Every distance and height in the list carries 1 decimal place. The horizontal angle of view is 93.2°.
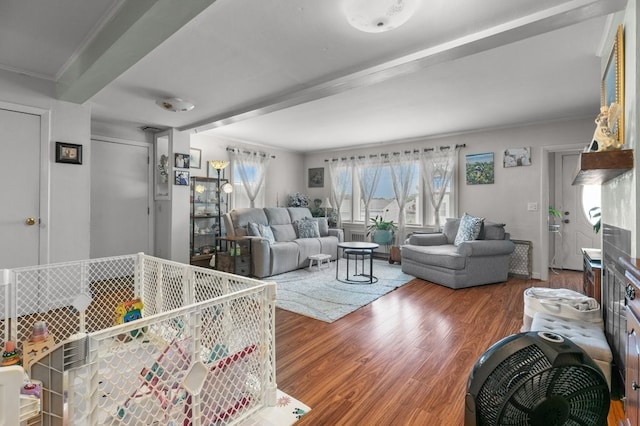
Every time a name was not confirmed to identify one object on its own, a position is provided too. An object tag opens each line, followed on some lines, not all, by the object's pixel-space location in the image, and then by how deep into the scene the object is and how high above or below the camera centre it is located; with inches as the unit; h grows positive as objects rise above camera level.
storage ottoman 63.7 -28.2
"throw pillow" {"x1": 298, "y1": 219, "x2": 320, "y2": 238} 214.2 -11.4
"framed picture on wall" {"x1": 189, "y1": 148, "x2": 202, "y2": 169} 199.5 +36.7
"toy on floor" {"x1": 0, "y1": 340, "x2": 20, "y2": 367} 56.5 -27.4
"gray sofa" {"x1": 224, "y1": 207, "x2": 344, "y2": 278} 173.3 -17.5
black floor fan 34.2 -20.1
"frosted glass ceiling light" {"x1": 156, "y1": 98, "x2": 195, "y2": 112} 125.3 +45.8
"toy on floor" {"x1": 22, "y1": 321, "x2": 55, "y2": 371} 57.8 -25.5
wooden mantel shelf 59.8 +10.5
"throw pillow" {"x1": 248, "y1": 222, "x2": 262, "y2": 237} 181.0 -10.3
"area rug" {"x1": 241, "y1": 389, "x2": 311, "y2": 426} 56.3 -40.0
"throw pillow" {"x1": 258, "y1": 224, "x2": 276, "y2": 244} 184.9 -12.5
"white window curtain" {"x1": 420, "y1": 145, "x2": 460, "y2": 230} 202.7 +29.5
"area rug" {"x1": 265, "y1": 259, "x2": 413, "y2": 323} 121.5 -37.6
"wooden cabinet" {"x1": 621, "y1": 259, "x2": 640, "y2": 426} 39.8 -18.8
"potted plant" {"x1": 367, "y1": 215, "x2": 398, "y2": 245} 222.8 -14.0
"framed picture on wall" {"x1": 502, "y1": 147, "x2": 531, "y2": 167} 176.1 +33.3
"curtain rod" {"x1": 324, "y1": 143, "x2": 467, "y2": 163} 200.7 +45.4
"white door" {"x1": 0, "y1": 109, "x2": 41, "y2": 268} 111.1 +9.0
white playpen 29.9 -19.8
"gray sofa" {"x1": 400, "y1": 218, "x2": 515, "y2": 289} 152.2 -24.6
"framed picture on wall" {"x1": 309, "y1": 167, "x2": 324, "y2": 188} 270.5 +32.2
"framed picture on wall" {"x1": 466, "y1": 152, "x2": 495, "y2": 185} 189.4 +28.5
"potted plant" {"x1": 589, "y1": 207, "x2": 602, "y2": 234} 175.1 +1.3
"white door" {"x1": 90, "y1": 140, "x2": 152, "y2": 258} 163.9 +8.1
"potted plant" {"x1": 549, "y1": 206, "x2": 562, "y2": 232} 190.2 -2.5
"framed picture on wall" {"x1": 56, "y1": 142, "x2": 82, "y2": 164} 121.9 +24.6
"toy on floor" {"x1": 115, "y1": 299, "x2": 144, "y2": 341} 72.4 -24.1
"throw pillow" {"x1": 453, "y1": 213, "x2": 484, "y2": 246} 167.8 -8.8
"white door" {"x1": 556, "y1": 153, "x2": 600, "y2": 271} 188.2 -6.3
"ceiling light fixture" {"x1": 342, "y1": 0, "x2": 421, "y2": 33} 66.5 +45.6
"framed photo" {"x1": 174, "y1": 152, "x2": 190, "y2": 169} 174.7 +30.4
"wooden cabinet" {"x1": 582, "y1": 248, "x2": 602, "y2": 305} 94.0 -20.1
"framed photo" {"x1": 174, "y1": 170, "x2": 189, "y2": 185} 174.0 +20.7
